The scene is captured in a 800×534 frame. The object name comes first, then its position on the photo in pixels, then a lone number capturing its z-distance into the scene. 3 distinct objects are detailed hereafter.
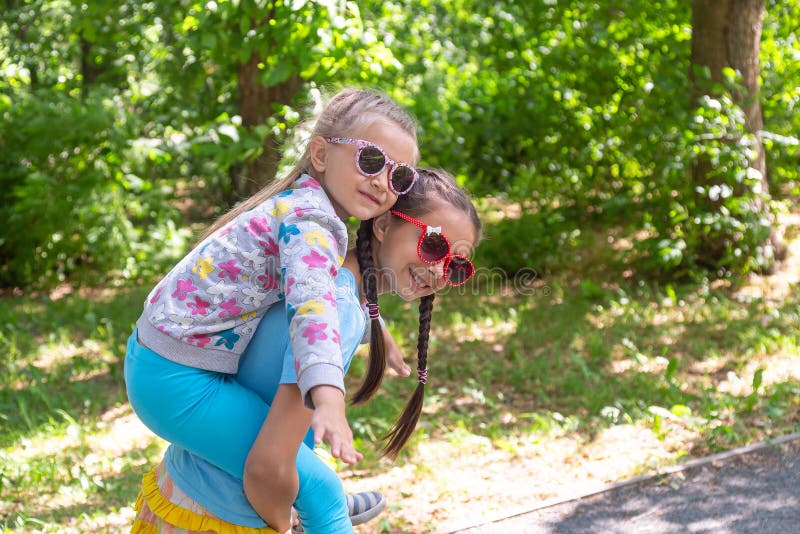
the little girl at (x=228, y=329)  1.96
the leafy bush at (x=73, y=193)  7.44
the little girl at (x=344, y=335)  2.07
